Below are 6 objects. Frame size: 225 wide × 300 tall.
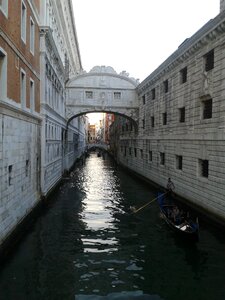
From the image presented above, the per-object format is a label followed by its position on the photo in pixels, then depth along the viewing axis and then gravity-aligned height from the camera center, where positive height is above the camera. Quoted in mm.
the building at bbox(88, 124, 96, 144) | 188625 +4870
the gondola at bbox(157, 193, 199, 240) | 11227 -3072
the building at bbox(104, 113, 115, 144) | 99619 +5623
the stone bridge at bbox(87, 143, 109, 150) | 92038 -2010
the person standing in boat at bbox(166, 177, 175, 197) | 17403 -2640
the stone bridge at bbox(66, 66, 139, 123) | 31344 +4428
